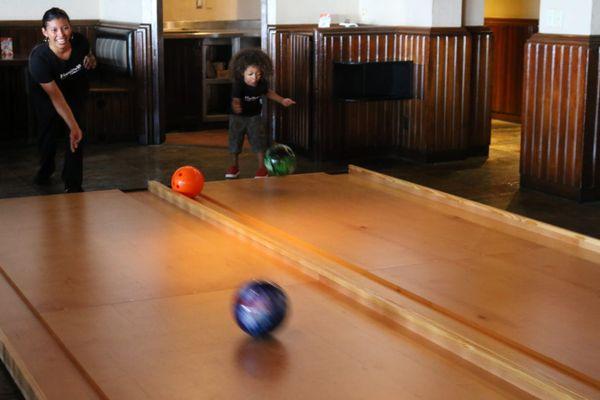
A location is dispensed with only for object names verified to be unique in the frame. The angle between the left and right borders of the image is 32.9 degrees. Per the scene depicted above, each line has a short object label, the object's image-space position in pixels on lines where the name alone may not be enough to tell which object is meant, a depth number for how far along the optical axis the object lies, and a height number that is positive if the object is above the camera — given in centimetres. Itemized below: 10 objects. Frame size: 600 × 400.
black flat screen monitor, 907 -44
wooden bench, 1004 -64
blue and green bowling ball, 667 -84
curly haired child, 747 -51
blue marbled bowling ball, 339 -92
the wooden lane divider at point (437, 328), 299 -100
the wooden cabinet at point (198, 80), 1088 -52
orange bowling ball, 565 -83
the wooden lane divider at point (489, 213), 469 -93
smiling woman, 642 -30
